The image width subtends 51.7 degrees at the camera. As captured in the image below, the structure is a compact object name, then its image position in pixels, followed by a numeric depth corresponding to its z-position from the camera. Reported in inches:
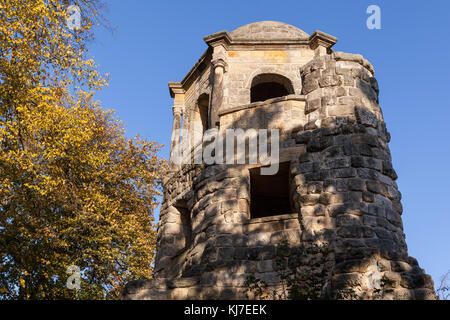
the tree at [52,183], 421.4
